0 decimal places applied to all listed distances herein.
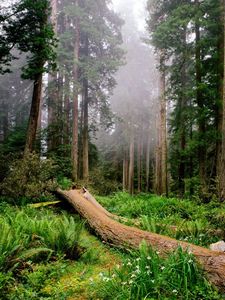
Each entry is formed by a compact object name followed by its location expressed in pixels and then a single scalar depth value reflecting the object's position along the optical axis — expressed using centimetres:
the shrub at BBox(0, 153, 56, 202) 1052
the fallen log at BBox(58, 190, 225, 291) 406
